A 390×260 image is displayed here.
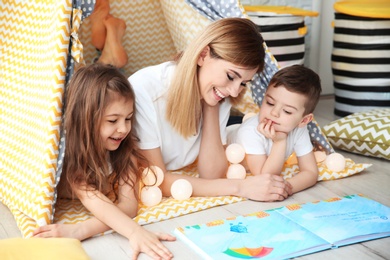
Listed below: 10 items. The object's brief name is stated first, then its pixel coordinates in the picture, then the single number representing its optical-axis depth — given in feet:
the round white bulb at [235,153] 7.07
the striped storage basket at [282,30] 9.86
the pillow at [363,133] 8.19
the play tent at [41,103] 5.91
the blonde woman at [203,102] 6.29
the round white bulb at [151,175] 6.38
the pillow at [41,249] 4.80
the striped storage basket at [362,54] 9.91
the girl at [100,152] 5.78
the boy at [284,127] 6.83
